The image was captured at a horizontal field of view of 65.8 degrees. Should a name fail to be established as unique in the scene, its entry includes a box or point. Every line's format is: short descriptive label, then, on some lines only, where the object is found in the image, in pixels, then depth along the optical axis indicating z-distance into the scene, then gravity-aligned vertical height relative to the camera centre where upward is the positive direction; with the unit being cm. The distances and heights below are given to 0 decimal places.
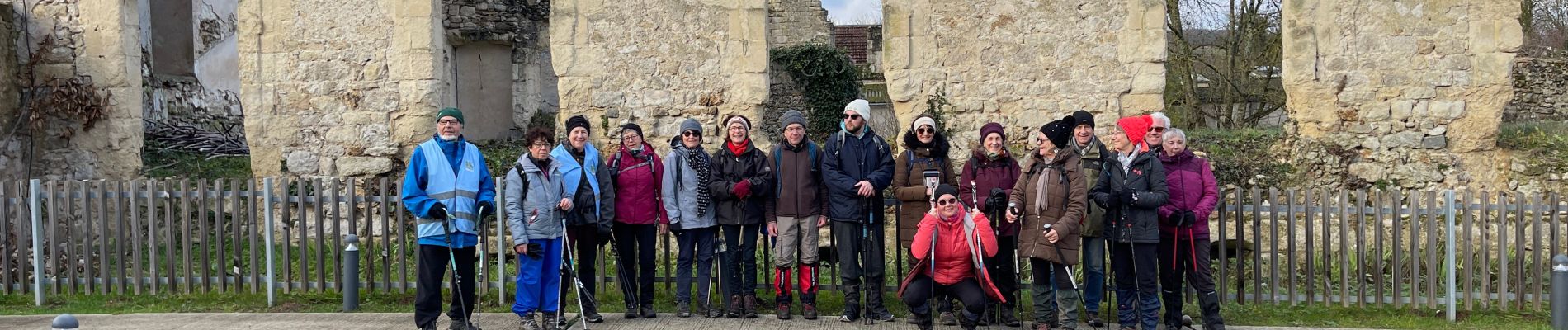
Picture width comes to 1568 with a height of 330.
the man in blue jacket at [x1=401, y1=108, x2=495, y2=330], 627 -23
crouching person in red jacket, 632 -59
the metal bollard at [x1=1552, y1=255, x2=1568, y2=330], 671 -89
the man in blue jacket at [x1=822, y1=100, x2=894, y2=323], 681 -27
